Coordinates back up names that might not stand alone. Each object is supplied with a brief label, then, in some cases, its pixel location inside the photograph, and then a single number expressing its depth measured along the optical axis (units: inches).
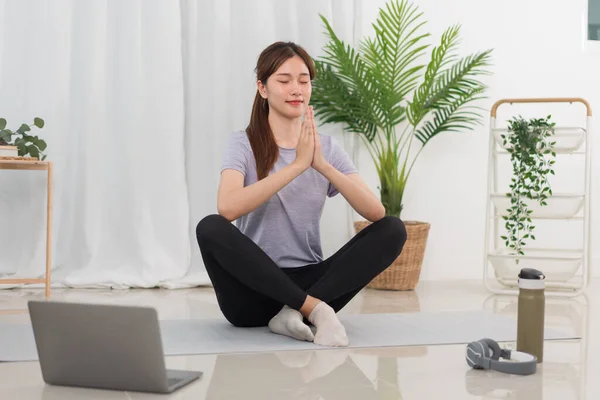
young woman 88.2
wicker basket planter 142.2
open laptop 63.4
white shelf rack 137.9
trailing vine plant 135.7
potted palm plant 143.6
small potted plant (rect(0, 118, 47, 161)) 126.0
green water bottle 75.2
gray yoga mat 85.7
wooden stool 126.0
